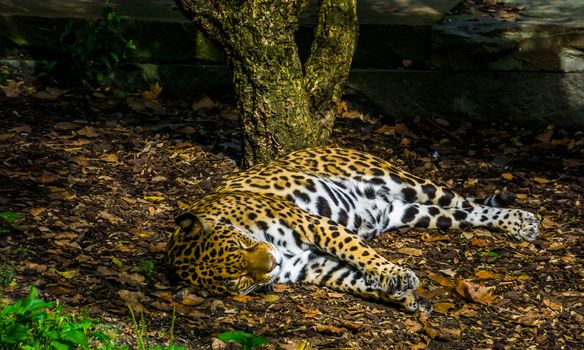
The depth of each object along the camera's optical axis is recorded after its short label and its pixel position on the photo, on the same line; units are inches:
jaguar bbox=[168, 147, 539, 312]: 539.5
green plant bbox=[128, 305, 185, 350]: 410.1
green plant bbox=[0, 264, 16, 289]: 506.9
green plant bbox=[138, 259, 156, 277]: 555.2
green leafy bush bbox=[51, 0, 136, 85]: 788.0
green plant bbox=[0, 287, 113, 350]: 419.8
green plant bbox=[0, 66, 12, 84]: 802.2
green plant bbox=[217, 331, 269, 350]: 400.8
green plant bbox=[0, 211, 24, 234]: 580.1
